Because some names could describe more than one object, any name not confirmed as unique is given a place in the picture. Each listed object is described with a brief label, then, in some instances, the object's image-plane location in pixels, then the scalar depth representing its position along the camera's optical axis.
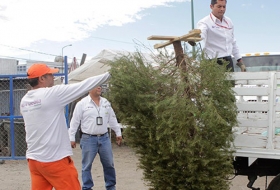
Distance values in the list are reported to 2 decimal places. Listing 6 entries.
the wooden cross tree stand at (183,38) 3.78
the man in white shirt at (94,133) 6.08
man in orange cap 4.01
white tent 12.36
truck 4.16
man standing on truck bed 5.18
